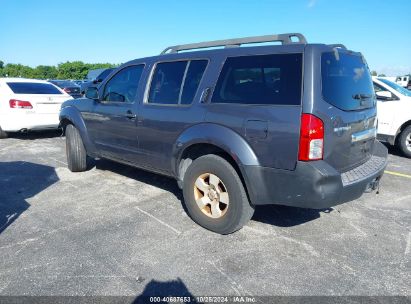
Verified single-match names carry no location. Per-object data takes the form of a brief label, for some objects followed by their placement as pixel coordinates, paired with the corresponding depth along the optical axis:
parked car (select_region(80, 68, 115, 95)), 16.03
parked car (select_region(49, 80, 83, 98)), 17.81
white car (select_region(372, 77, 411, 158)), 6.93
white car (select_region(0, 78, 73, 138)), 8.08
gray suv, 2.88
